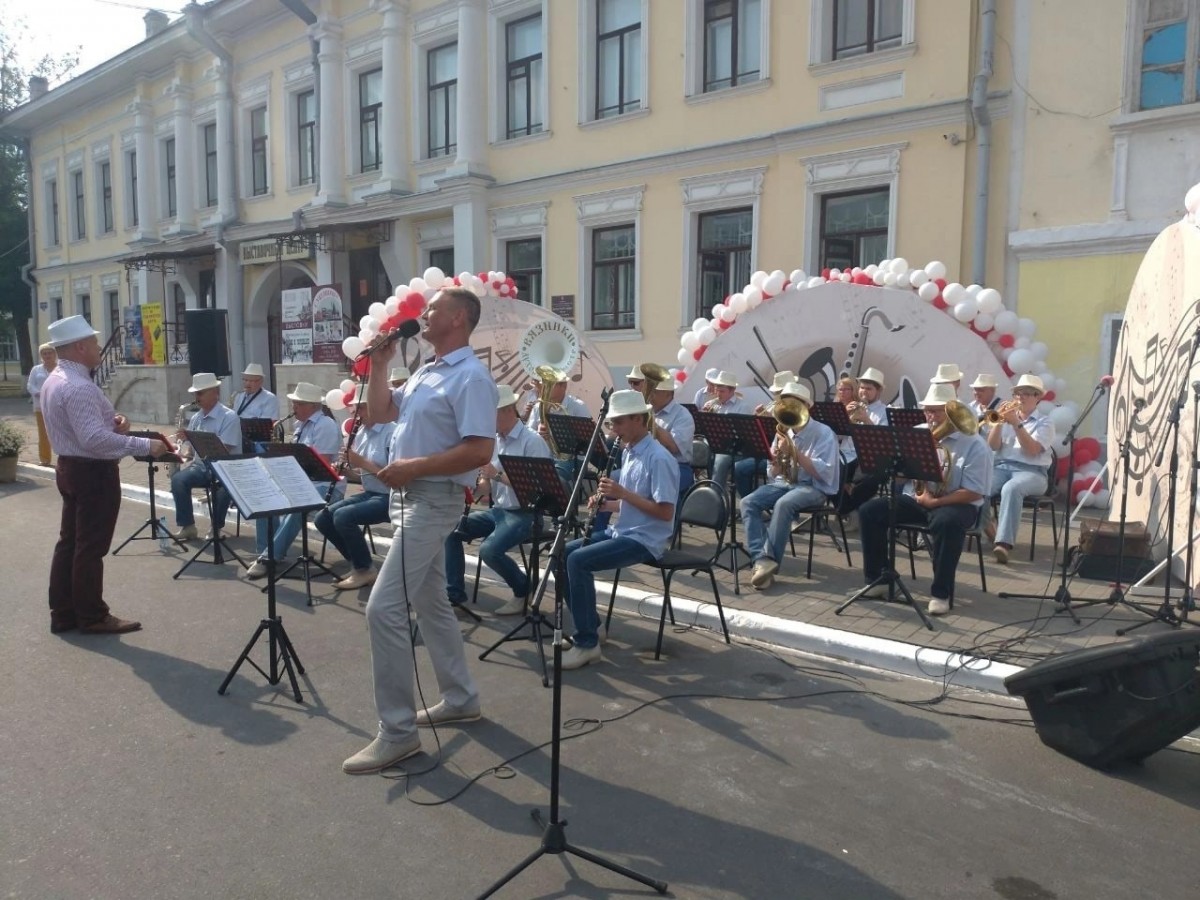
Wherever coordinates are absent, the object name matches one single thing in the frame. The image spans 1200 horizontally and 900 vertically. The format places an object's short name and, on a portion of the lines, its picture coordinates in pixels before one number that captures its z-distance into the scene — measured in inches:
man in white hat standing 231.0
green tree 1443.2
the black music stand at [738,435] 312.7
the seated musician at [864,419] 310.7
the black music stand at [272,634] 197.8
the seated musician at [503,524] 264.4
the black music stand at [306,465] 275.4
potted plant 551.2
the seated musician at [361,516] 289.9
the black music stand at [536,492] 222.4
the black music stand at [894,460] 248.8
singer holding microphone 161.6
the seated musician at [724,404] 380.2
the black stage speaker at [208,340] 716.0
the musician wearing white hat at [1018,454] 319.9
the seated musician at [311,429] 332.2
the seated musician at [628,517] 220.2
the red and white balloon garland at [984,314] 374.3
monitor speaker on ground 154.7
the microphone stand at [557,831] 126.6
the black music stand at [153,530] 353.1
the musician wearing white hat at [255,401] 396.8
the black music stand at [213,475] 315.9
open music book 200.1
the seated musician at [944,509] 255.1
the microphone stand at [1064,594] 250.7
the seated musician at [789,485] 293.1
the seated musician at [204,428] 360.2
